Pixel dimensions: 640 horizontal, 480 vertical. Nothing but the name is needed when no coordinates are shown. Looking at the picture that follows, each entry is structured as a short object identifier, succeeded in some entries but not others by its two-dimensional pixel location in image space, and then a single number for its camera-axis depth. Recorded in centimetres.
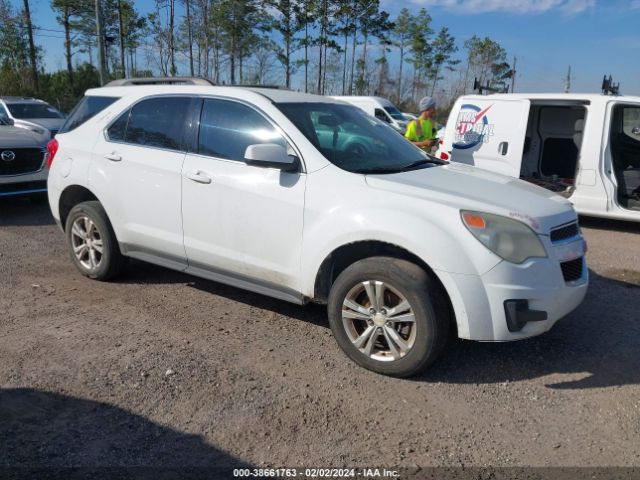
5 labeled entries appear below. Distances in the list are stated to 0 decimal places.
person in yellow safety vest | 841
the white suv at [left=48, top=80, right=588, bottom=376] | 328
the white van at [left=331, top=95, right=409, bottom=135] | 2020
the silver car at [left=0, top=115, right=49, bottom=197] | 801
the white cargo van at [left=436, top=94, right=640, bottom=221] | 768
